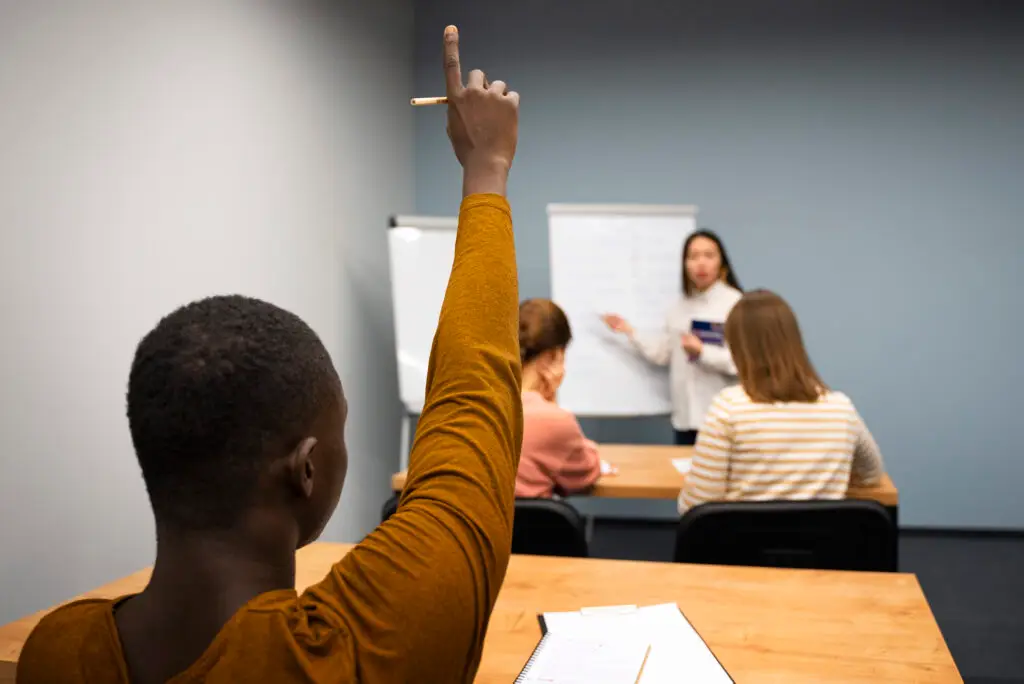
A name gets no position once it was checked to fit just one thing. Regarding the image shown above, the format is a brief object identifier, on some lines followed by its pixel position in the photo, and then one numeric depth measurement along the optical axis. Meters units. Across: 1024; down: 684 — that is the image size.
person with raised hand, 0.54
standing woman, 3.96
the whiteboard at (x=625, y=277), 4.27
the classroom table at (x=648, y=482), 2.26
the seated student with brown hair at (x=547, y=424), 2.20
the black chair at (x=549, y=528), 1.81
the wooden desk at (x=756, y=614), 1.07
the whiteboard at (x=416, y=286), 3.99
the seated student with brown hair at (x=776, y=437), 2.09
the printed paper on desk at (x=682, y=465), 2.52
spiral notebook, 1.04
